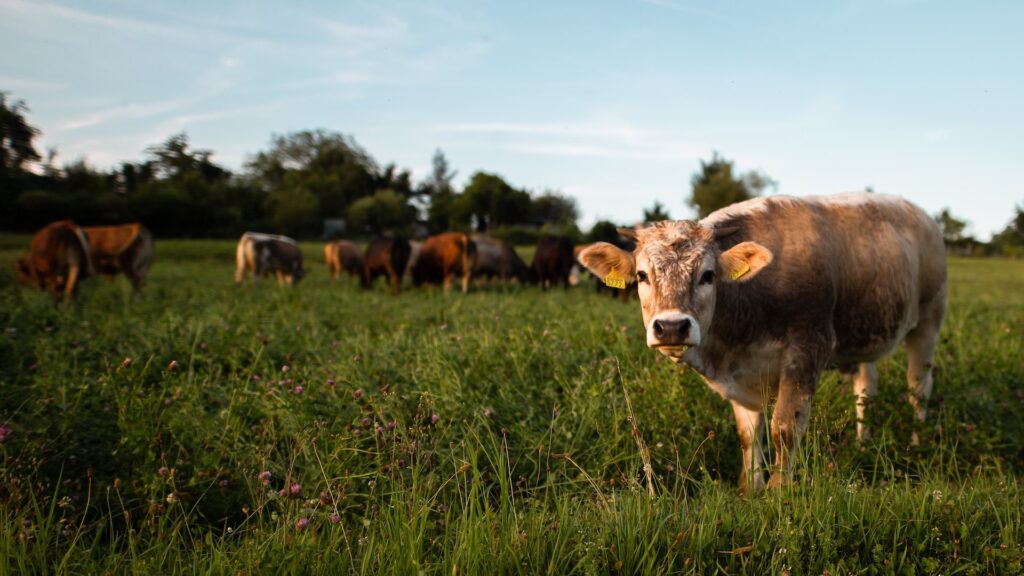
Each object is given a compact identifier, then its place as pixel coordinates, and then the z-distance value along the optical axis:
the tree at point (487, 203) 59.91
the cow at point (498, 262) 19.77
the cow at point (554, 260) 18.81
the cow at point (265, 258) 18.83
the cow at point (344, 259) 22.97
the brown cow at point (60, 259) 11.21
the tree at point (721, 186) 62.25
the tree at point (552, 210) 73.50
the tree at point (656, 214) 28.92
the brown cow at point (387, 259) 17.77
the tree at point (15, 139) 33.47
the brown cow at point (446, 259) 18.20
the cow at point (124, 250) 13.72
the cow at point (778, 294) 3.23
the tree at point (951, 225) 89.75
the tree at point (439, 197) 63.39
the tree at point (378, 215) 55.75
